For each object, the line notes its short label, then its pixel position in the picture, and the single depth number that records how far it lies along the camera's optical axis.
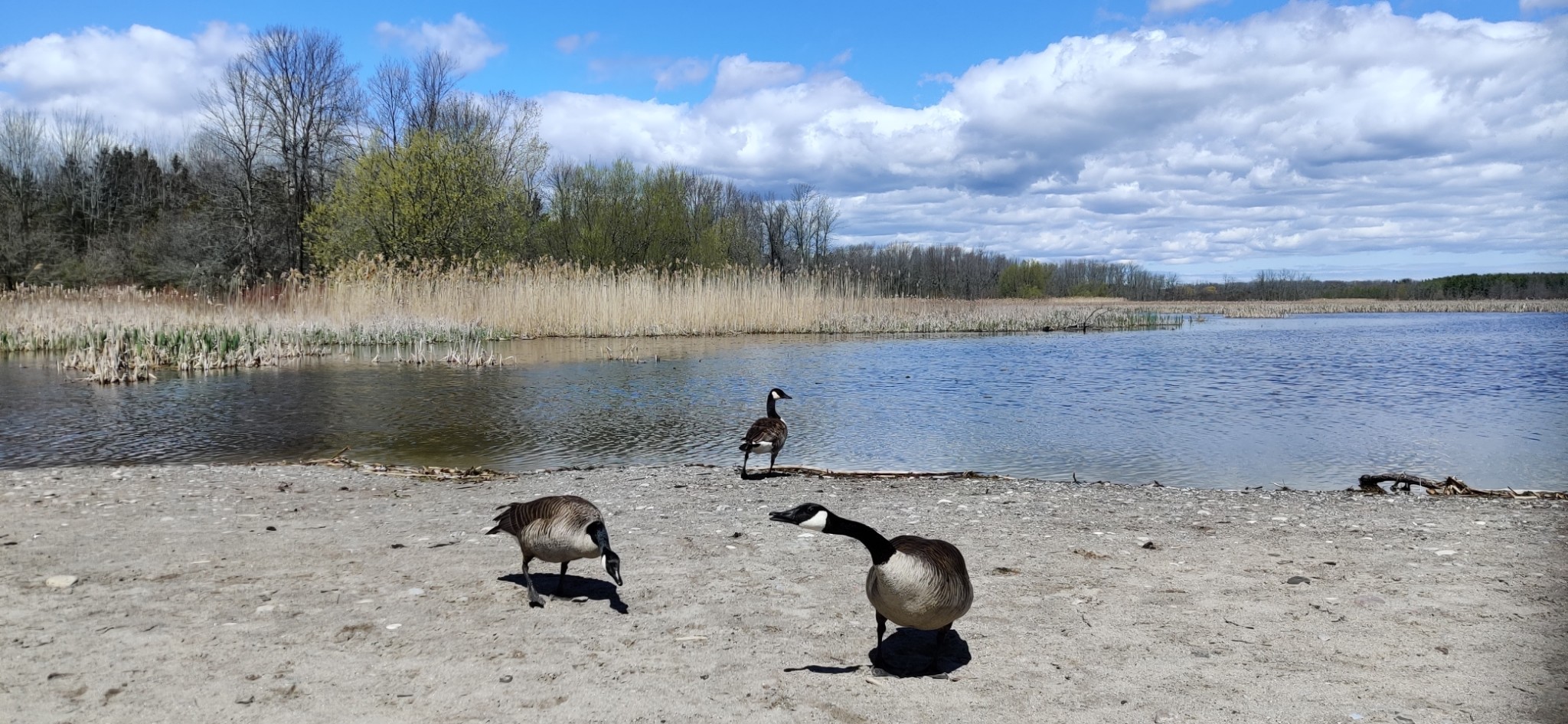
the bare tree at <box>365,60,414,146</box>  46.41
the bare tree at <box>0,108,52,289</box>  41.81
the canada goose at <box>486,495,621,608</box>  4.59
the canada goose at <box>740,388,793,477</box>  7.98
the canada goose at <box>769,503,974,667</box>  3.67
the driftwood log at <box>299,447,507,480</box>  8.20
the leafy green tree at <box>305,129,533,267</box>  33.09
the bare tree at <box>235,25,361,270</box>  39.78
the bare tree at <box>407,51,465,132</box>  47.66
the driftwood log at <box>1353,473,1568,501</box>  7.41
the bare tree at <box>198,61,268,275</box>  38.81
